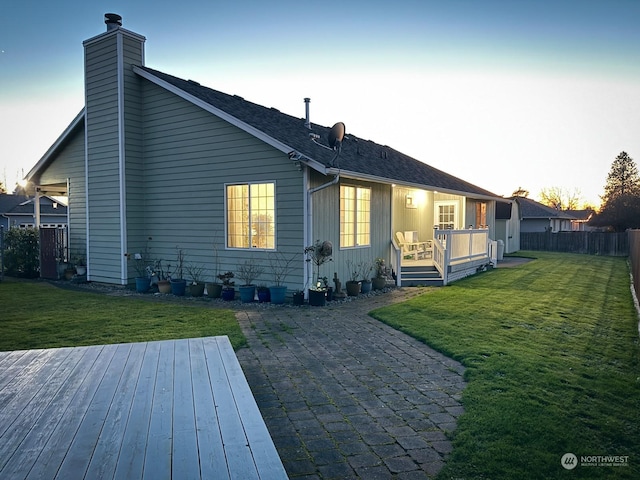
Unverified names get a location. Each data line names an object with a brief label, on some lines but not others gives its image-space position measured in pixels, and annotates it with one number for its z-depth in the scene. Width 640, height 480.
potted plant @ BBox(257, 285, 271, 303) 9.37
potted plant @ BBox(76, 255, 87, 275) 12.70
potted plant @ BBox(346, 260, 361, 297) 10.04
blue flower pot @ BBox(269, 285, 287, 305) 9.10
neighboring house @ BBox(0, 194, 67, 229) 29.83
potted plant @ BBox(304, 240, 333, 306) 8.93
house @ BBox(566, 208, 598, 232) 52.59
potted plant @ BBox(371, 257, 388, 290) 10.99
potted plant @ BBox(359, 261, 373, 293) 10.50
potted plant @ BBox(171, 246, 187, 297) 10.38
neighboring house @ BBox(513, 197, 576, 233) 35.41
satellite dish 9.86
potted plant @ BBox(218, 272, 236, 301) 9.64
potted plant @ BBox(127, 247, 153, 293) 11.45
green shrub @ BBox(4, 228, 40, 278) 13.77
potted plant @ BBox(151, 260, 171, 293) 10.72
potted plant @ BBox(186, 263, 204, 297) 10.16
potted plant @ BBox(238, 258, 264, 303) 9.36
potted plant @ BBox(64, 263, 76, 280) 13.02
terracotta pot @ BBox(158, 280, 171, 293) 10.71
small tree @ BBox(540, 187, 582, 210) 67.12
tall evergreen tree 34.12
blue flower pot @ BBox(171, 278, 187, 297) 10.35
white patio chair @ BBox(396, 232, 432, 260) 14.07
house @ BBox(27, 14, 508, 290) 9.48
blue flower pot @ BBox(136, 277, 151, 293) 10.87
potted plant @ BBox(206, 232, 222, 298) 9.96
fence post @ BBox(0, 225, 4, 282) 12.97
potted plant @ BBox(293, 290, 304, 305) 9.02
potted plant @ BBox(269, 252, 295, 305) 9.16
